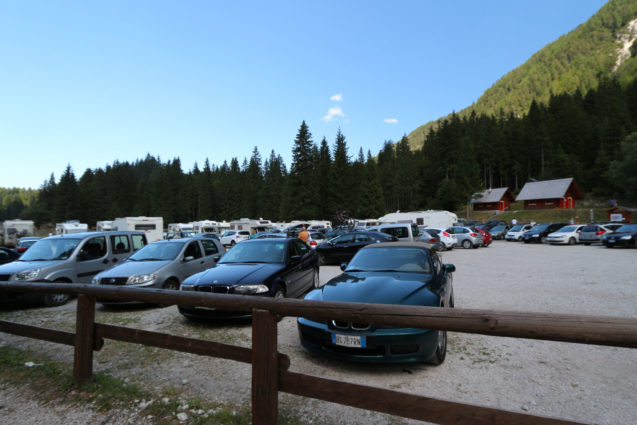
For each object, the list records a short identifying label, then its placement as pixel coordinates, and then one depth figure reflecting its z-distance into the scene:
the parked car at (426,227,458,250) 23.19
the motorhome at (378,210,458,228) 36.47
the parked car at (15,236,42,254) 18.33
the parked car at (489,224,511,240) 34.59
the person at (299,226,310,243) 17.47
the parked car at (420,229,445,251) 19.30
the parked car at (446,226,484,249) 24.28
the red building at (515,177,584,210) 55.44
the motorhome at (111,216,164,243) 29.42
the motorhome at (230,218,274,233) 42.40
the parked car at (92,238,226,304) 7.38
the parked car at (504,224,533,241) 29.95
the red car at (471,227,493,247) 25.34
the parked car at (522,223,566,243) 26.96
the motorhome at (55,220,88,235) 37.00
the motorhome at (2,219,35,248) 37.78
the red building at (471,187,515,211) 65.31
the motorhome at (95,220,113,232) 43.62
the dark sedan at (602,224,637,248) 19.91
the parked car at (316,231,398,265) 15.83
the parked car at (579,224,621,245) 23.66
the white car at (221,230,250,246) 30.75
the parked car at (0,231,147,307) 7.73
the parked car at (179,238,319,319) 6.02
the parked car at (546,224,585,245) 24.70
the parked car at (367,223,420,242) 18.08
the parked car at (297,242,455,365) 3.81
